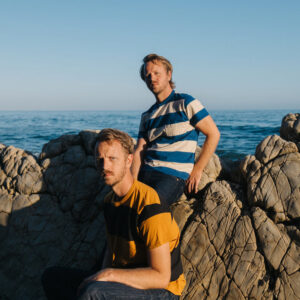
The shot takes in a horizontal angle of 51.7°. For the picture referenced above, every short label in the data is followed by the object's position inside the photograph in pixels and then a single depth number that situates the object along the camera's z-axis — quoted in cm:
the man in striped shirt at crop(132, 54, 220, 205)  374
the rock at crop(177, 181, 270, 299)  338
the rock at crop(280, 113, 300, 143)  458
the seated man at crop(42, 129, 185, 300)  217
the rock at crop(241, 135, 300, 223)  362
